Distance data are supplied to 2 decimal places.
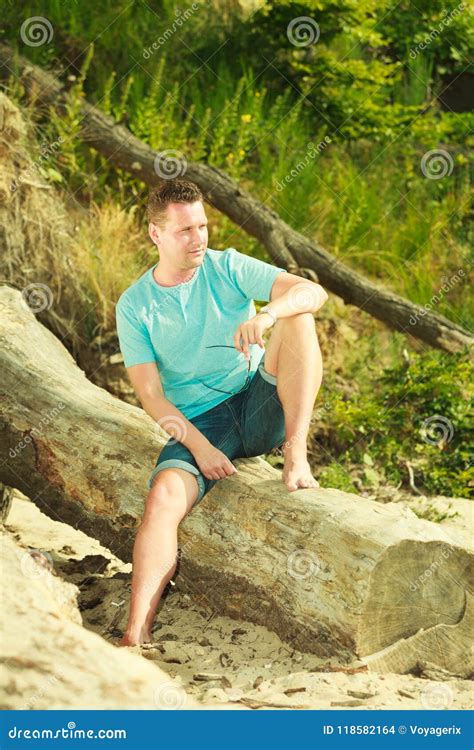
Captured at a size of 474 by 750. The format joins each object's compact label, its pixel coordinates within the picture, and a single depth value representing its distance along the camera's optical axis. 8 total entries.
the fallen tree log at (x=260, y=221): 7.62
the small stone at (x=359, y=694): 3.43
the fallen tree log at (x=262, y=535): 3.63
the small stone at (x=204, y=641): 3.97
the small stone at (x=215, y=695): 3.43
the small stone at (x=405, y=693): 3.46
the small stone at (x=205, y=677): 3.67
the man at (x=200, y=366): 3.89
